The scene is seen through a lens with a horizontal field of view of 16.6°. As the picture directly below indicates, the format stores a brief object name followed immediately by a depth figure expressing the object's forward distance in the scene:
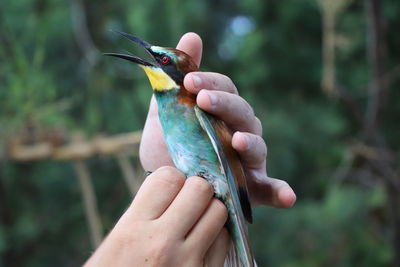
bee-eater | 0.98
